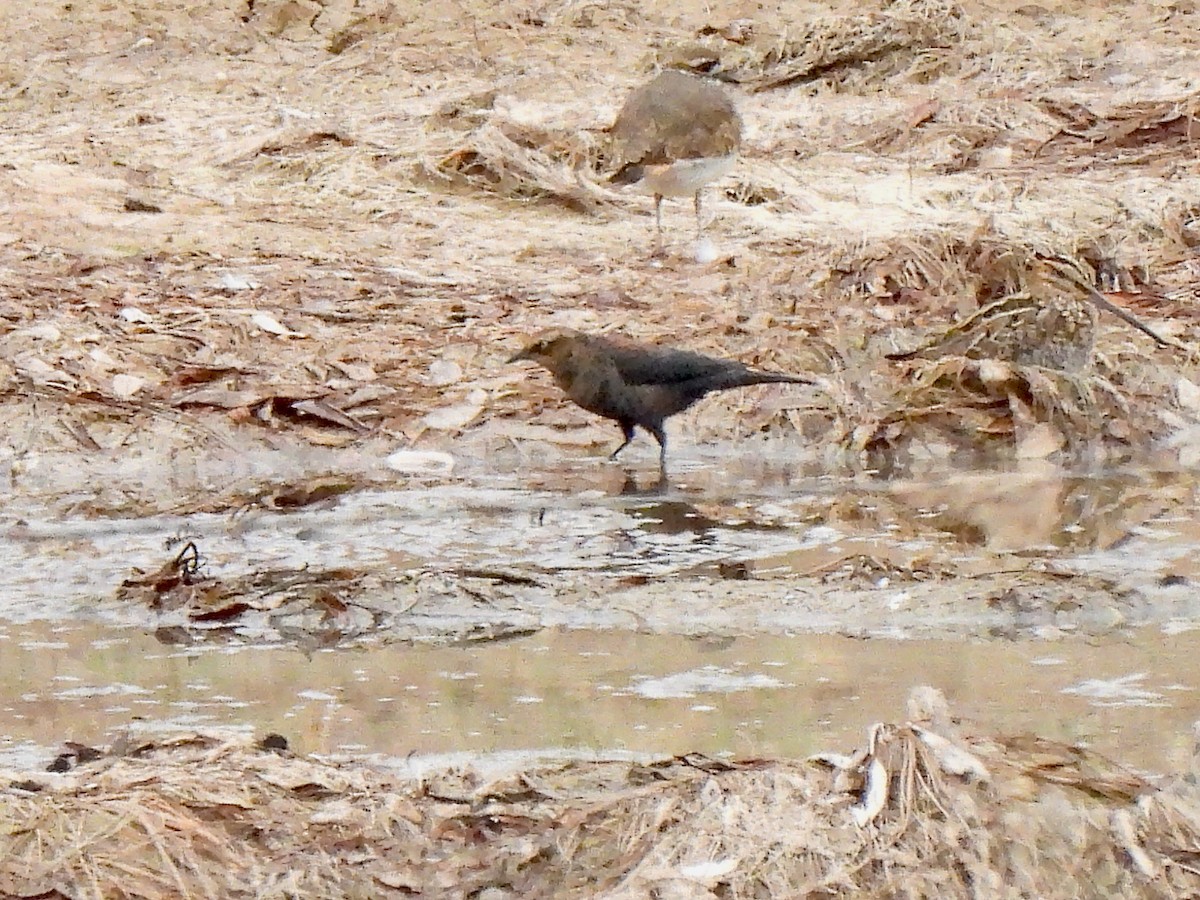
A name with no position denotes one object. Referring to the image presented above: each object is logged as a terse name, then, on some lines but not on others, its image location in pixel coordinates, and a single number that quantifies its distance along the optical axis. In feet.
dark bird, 38.83
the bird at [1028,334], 43.09
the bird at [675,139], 54.13
